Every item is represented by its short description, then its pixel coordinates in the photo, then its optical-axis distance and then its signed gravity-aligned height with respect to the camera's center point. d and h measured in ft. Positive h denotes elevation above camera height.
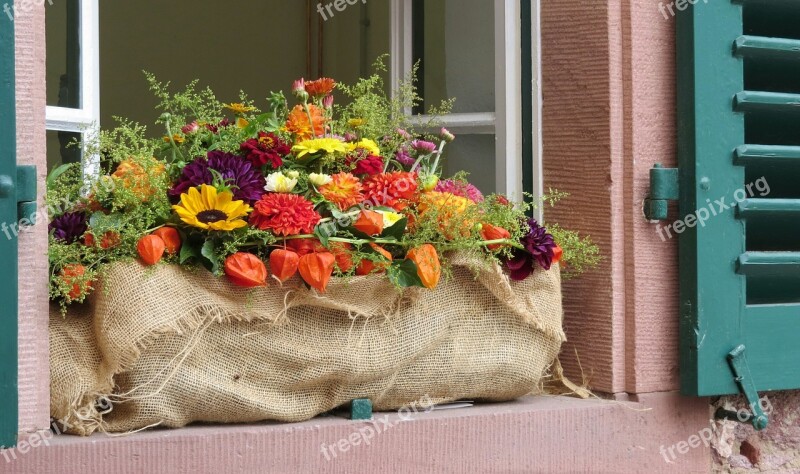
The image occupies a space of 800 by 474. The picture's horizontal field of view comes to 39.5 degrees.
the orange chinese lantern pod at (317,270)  6.97 -0.20
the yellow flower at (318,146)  7.49 +0.62
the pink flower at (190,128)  7.86 +0.79
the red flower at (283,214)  7.06 +0.16
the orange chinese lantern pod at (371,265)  7.41 -0.18
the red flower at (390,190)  7.64 +0.33
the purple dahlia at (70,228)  7.21 +0.09
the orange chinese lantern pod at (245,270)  6.87 -0.19
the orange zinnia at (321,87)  8.04 +1.10
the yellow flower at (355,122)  8.25 +0.86
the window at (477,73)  9.06 +1.39
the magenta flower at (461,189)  8.11 +0.35
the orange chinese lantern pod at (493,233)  7.86 +0.02
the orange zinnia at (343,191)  7.41 +0.32
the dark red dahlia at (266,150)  7.46 +0.61
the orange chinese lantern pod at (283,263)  6.97 -0.15
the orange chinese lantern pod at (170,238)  6.98 +0.01
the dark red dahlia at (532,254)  8.00 -0.13
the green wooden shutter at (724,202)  8.68 +0.25
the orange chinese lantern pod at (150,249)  6.79 -0.05
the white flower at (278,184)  7.29 +0.36
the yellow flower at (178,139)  7.86 +0.72
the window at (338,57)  7.51 +1.80
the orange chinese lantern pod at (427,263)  7.35 -0.17
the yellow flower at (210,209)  6.89 +0.19
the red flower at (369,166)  7.78 +0.50
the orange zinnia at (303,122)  7.85 +0.83
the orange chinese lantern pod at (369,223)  7.30 +0.10
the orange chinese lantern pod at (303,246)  7.16 -0.05
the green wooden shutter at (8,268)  6.17 -0.14
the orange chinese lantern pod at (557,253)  8.10 -0.13
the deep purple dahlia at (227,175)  7.11 +0.42
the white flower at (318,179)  7.41 +0.40
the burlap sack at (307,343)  6.79 -0.69
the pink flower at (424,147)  8.17 +0.66
